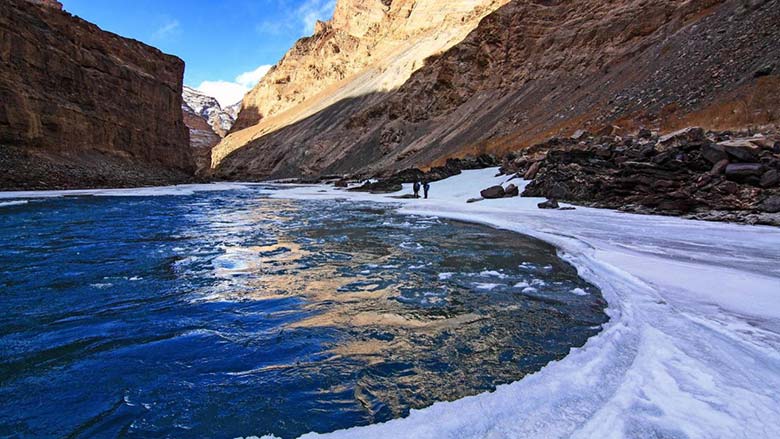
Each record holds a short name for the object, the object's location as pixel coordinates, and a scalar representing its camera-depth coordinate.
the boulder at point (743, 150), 10.65
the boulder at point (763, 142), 10.87
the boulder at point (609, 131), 20.11
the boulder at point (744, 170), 10.19
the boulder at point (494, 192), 18.02
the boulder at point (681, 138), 13.18
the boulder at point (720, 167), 10.91
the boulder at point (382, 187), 27.52
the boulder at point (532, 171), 18.14
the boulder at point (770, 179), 9.80
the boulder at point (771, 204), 9.30
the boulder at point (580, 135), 20.12
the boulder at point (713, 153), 11.19
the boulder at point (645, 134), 16.45
